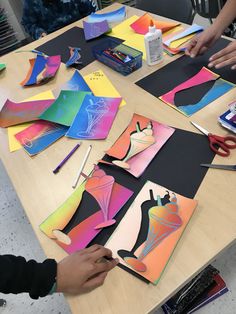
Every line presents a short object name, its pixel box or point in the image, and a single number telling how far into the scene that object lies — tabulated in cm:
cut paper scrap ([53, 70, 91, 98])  106
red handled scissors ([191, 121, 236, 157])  72
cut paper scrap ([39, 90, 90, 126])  93
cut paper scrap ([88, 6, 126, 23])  144
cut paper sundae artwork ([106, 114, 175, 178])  74
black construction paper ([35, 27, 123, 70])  124
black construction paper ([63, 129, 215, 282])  66
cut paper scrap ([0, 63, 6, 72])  132
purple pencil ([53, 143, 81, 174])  80
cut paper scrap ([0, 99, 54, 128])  99
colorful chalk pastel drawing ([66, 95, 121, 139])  87
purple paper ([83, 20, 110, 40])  134
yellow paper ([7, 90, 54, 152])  91
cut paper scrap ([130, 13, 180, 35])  123
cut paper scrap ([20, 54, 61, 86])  117
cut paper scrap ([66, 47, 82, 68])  121
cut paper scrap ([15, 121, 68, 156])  88
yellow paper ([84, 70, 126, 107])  100
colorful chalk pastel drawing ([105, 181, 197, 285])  56
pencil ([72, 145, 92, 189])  74
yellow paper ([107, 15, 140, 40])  128
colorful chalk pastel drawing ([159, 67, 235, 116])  85
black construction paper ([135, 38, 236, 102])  89
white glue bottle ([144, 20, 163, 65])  97
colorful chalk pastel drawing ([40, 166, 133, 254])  63
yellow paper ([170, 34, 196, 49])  112
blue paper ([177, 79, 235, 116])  84
